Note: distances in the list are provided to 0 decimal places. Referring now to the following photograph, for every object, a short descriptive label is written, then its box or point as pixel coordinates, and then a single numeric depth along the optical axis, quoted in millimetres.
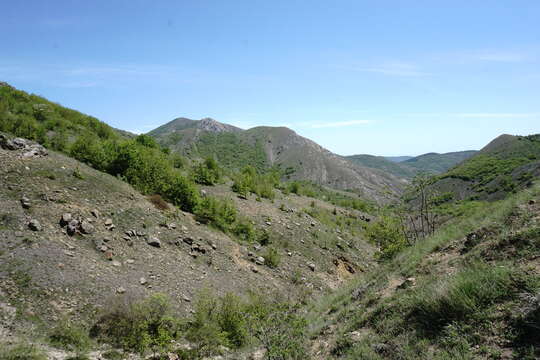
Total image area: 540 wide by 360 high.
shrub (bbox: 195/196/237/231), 16609
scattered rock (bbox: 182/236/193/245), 13633
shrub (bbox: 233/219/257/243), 17266
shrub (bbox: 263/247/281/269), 15805
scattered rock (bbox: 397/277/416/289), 7234
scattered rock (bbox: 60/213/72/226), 10523
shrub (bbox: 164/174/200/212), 16766
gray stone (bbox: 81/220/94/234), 10742
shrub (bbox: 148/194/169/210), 14828
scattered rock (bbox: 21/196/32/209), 10290
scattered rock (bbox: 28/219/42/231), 9719
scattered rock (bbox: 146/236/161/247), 12254
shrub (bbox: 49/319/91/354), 7285
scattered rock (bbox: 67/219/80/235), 10403
